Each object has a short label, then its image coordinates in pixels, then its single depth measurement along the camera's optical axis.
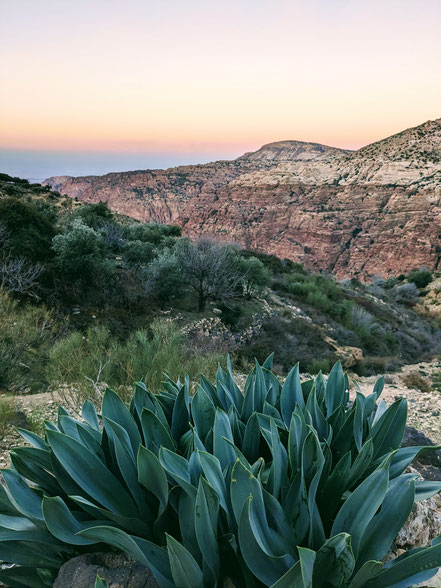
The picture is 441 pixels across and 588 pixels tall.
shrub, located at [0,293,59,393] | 6.02
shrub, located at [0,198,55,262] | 12.27
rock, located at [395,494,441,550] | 1.96
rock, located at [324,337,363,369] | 11.84
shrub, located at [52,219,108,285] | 12.34
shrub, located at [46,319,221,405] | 5.22
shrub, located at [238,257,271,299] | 15.73
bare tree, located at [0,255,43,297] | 10.32
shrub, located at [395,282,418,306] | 28.84
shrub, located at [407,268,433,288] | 34.03
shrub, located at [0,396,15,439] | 3.92
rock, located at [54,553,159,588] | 1.37
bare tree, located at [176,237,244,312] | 13.57
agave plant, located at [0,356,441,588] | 1.31
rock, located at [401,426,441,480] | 3.28
